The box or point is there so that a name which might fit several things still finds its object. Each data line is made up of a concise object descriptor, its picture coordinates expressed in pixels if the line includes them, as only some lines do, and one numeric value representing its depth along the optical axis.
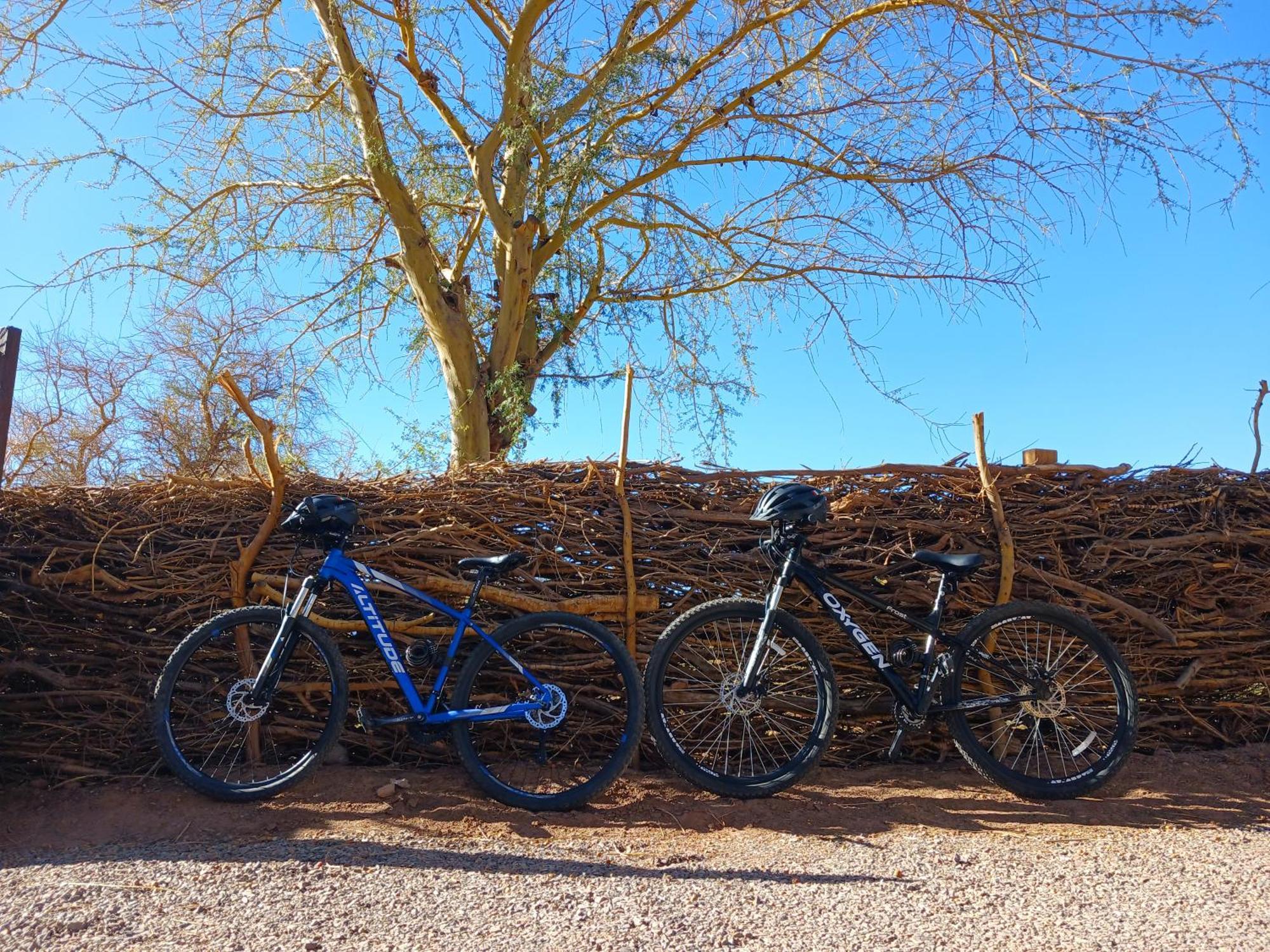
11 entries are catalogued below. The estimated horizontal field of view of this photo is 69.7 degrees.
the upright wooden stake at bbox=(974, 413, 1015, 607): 4.66
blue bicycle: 4.02
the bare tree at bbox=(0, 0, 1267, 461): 8.58
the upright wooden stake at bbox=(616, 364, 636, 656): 4.50
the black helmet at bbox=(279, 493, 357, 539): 4.15
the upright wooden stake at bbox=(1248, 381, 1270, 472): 5.37
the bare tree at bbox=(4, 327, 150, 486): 16.30
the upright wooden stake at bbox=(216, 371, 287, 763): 4.37
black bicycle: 4.07
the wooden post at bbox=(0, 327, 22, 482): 4.80
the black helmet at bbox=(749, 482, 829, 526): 4.19
